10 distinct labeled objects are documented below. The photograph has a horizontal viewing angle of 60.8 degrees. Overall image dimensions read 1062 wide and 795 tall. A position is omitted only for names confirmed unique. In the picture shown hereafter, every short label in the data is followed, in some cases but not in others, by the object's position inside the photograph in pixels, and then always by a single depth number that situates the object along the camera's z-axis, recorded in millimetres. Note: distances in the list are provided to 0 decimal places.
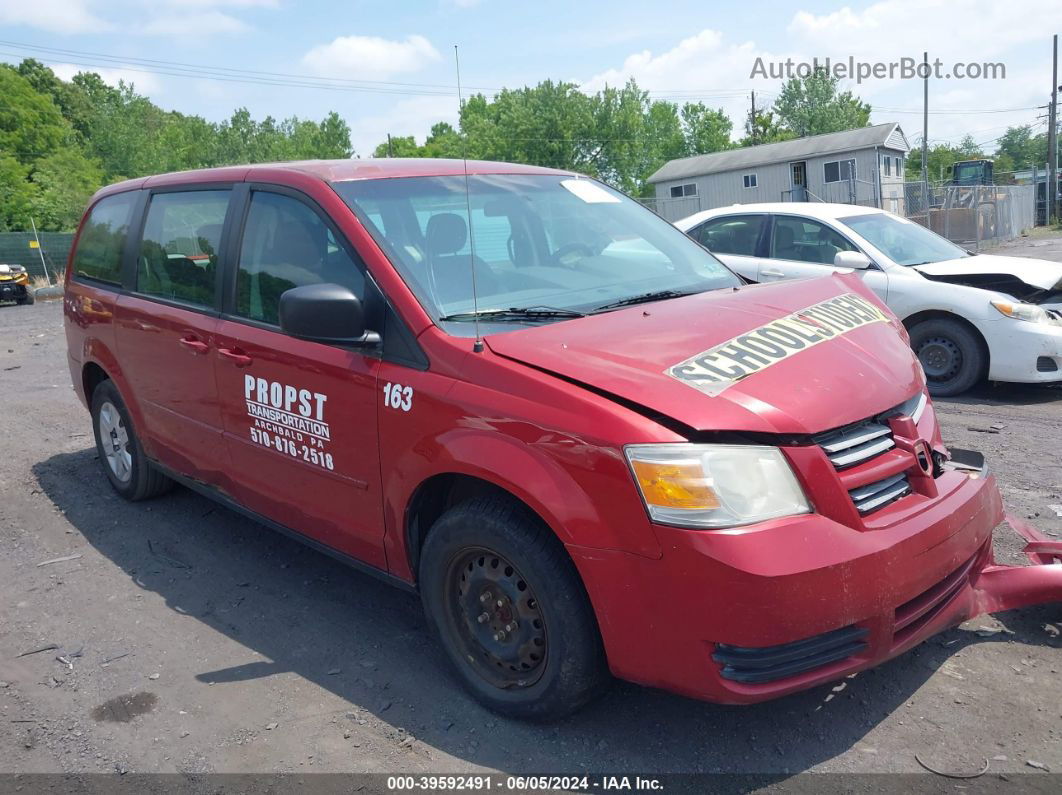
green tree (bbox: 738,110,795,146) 70125
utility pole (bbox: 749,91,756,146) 67562
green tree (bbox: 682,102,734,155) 73938
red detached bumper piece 3305
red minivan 2562
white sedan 7168
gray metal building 42062
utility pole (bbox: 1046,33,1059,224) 40144
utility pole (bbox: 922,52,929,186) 47406
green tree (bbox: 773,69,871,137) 72500
